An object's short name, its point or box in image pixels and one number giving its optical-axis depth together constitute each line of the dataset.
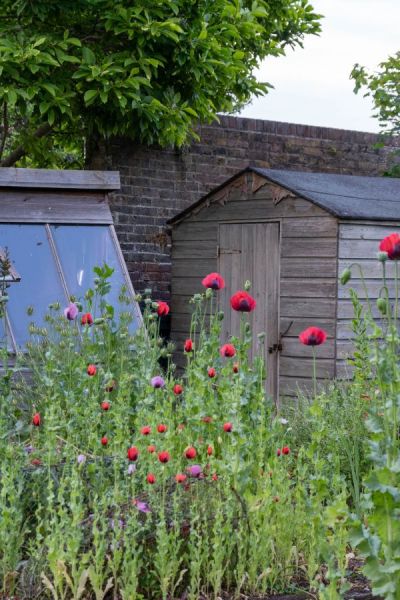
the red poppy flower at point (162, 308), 10.26
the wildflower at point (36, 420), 7.98
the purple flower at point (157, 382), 8.12
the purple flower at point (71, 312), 10.20
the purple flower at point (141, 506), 7.12
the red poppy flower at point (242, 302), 8.05
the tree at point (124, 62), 17.80
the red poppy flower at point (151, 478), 7.04
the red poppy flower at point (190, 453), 7.12
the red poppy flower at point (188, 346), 8.93
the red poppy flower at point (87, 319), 9.98
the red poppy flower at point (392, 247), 6.47
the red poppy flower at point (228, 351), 8.18
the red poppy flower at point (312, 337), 7.50
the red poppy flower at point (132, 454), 6.96
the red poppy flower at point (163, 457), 6.96
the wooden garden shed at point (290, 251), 16.40
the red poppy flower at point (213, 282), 8.73
